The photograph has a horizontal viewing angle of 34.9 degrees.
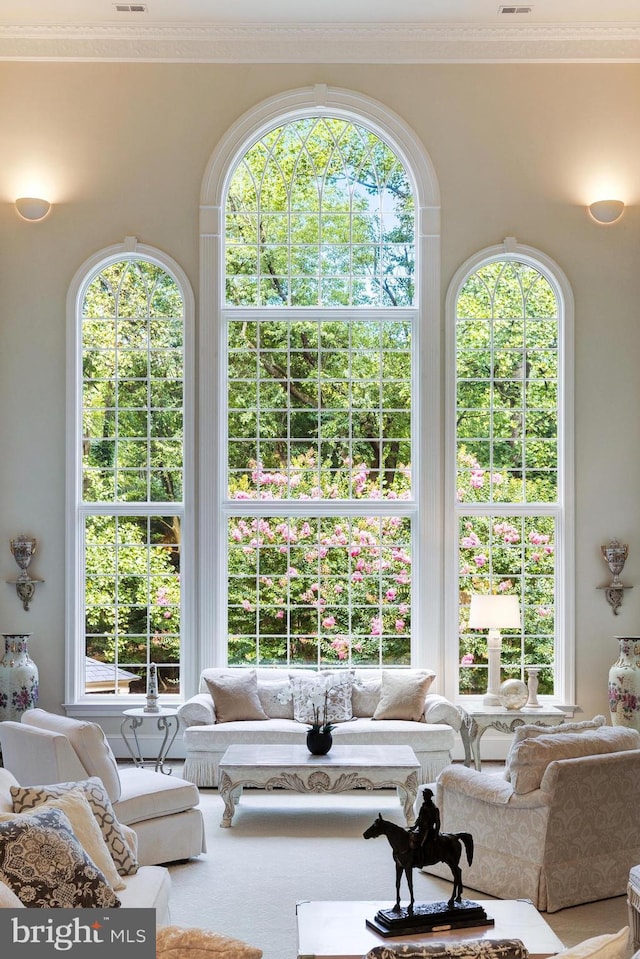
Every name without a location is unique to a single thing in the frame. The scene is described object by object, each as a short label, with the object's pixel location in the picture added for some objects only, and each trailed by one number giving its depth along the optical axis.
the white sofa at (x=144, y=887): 3.66
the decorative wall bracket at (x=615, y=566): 7.65
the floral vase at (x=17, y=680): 7.23
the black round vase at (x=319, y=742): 6.21
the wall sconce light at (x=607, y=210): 7.76
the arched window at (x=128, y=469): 7.82
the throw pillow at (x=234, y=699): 7.09
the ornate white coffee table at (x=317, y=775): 5.98
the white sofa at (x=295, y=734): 6.78
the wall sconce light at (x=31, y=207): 7.73
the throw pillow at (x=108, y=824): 3.94
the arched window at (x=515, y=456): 7.81
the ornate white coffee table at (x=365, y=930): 3.38
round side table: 6.91
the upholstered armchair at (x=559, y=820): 4.65
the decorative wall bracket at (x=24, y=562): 7.62
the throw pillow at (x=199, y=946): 2.22
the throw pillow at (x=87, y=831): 3.68
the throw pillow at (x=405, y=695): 7.08
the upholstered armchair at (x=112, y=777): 4.73
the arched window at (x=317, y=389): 7.84
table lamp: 7.12
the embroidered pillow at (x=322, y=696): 7.11
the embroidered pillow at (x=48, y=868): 2.99
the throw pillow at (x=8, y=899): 2.55
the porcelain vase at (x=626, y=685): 7.25
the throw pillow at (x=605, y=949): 2.14
